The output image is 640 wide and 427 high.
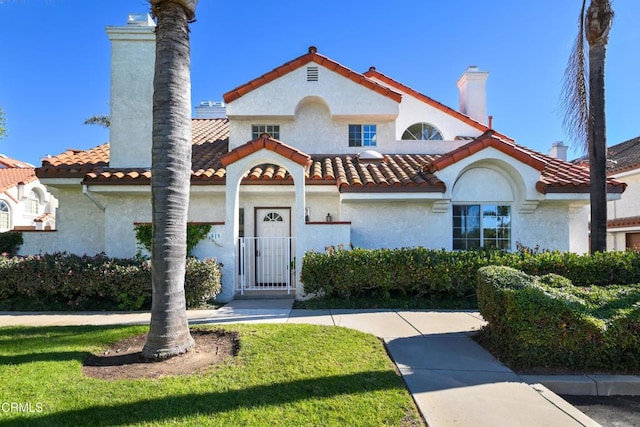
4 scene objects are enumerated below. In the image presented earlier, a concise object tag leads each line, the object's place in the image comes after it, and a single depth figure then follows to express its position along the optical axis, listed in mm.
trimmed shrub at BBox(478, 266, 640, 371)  4895
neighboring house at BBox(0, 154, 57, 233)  27109
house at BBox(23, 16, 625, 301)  10055
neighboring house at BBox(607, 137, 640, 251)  19234
